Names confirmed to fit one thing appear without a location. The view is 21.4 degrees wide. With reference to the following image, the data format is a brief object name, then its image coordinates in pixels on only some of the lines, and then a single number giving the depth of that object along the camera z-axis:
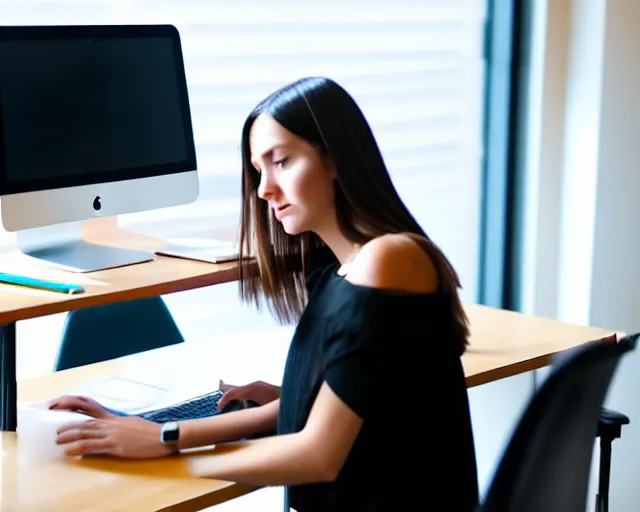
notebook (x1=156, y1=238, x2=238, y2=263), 2.95
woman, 2.44
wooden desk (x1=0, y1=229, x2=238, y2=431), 2.63
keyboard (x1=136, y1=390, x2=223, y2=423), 2.82
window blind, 3.62
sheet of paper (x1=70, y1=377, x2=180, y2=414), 2.89
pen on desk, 2.68
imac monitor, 2.83
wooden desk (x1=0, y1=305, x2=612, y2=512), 2.46
